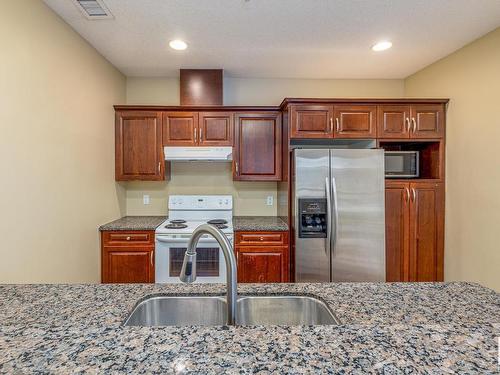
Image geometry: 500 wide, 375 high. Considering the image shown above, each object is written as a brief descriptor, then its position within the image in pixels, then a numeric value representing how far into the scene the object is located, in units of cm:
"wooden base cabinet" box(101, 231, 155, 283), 290
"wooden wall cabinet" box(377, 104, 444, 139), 292
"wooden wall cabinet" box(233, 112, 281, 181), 321
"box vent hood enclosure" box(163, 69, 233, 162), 320
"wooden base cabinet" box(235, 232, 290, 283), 291
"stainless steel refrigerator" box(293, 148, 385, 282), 271
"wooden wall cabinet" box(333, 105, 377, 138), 292
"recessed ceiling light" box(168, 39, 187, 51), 254
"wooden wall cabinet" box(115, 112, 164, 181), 319
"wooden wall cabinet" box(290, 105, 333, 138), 288
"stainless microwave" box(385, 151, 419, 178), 297
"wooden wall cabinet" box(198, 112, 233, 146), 320
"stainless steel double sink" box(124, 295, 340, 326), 111
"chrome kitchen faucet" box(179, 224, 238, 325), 89
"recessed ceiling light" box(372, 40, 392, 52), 257
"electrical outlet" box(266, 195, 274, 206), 357
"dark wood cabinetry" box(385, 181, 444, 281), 290
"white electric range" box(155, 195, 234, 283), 284
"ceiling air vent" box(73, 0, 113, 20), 199
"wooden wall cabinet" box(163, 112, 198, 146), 320
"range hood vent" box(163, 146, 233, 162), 312
